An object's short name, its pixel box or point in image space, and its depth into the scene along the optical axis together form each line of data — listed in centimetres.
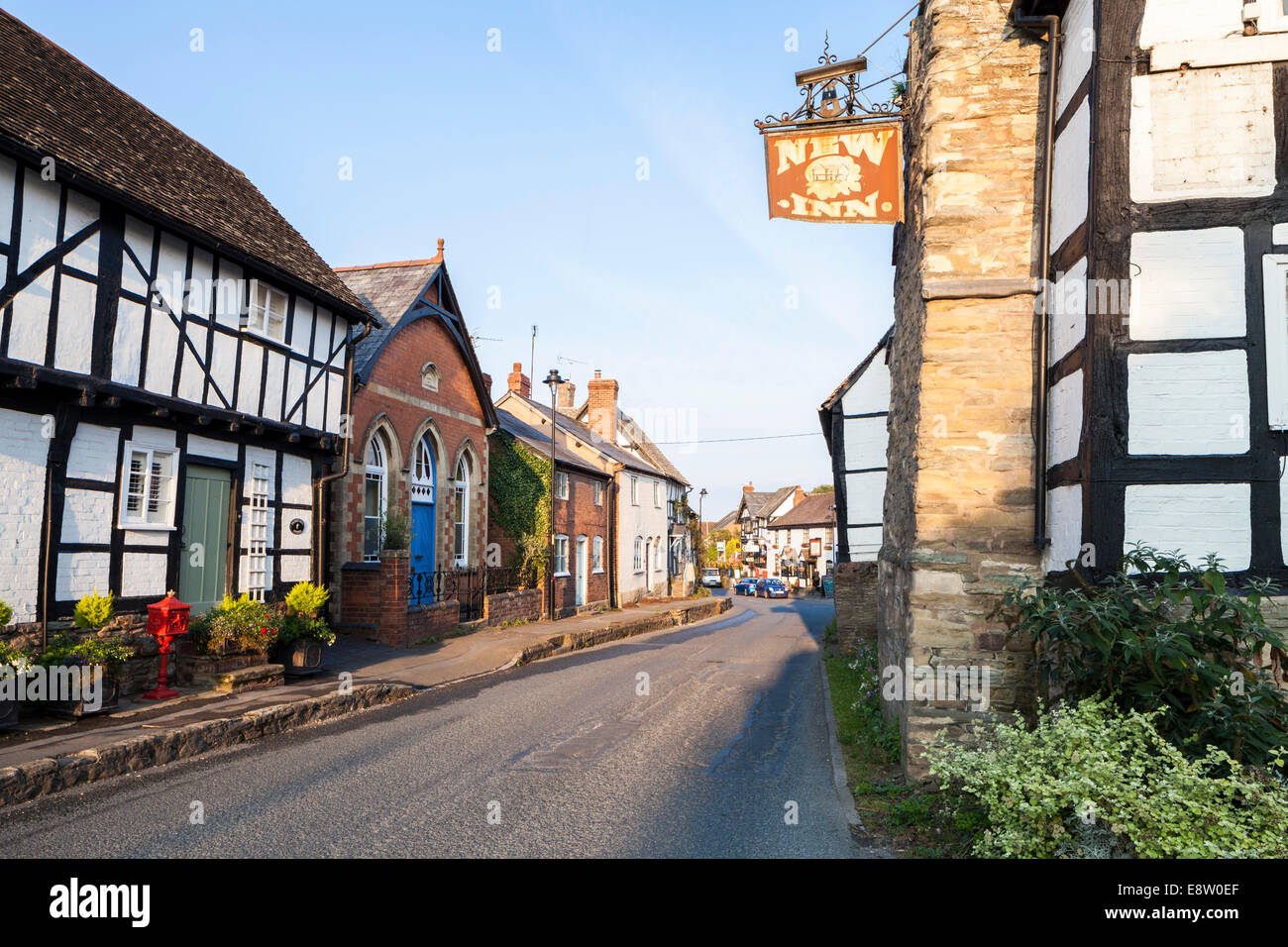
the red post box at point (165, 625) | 952
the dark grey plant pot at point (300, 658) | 1146
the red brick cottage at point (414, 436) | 1585
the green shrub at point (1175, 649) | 468
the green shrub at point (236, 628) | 1073
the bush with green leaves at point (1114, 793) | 402
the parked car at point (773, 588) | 5531
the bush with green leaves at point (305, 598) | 1225
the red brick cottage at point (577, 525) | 2564
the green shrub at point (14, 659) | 770
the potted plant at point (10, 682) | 747
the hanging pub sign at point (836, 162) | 712
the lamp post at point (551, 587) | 2358
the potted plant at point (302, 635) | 1155
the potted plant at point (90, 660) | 820
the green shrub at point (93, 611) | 927
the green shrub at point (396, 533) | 1625
